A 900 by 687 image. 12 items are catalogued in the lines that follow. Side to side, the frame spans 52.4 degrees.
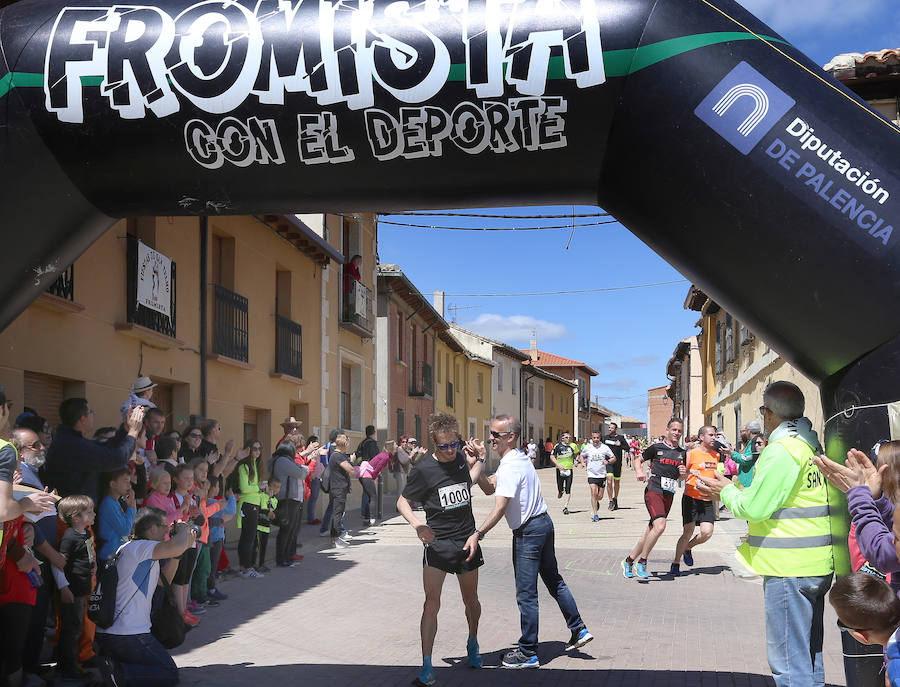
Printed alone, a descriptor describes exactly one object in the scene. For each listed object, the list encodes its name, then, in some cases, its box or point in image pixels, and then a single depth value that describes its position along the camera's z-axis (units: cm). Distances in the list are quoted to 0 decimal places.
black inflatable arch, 377
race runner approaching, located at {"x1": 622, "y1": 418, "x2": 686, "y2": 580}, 1054
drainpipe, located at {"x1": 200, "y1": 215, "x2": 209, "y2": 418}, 1266
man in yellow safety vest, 445
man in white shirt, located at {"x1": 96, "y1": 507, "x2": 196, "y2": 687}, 559
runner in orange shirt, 1058
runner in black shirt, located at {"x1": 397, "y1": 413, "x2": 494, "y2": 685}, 628
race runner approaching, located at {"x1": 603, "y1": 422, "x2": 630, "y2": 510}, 1968
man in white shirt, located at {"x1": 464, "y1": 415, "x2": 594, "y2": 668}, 664
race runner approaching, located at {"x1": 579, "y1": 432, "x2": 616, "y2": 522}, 1755
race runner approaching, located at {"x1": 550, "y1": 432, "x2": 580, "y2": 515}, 1973
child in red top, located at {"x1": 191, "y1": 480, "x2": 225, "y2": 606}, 834
